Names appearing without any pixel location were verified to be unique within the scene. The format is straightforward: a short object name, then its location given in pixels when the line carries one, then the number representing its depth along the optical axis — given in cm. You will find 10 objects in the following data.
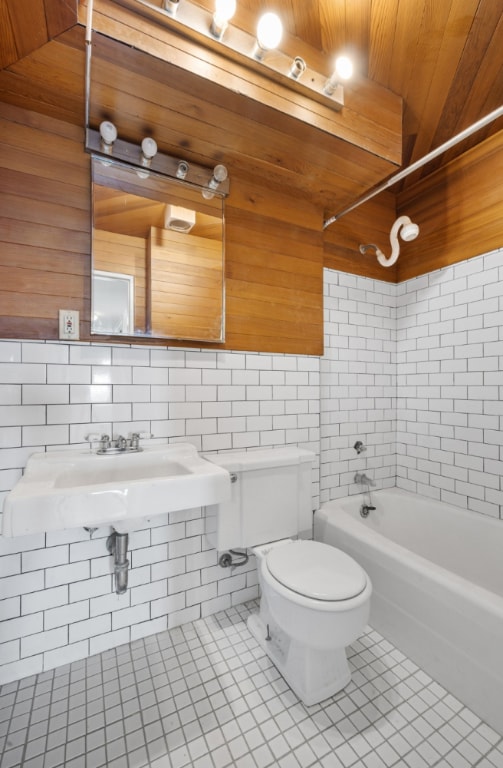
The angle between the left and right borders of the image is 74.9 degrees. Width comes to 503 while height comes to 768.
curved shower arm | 178
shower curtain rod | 128
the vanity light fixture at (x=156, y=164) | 140
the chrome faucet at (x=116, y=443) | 140
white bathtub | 118
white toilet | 112
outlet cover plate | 137
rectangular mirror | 143
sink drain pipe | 134
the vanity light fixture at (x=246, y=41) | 108
